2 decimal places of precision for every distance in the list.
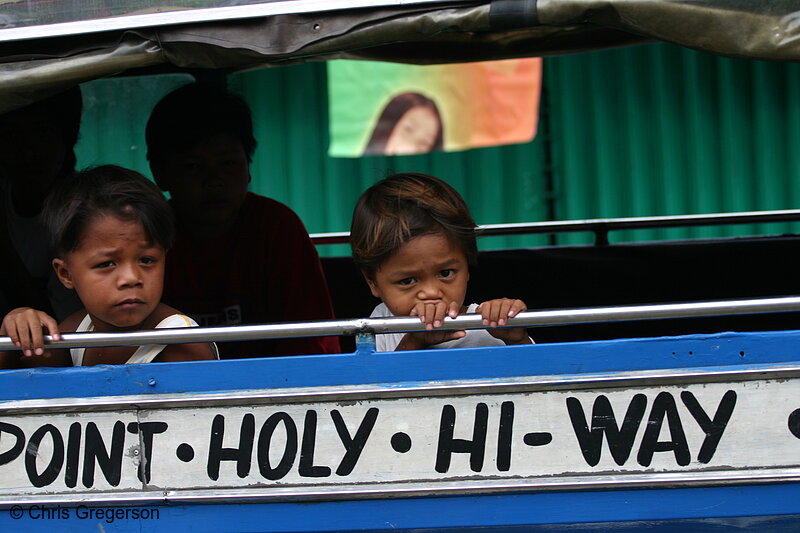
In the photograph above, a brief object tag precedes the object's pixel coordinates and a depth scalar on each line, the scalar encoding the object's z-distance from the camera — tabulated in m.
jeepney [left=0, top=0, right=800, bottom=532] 3.88
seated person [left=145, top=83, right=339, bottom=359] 5.87
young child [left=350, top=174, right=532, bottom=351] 4.68
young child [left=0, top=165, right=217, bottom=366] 4.57
